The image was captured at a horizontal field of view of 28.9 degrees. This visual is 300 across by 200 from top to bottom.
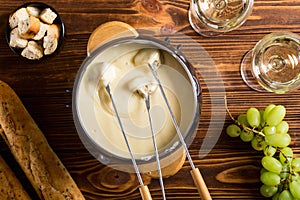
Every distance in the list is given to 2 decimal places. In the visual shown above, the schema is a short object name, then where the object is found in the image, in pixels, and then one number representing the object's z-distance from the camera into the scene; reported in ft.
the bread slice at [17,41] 3.48
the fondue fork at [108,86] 3.19
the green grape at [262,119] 3.51
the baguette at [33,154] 3.39
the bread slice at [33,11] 3.50
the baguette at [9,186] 3.38
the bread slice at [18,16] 3.46
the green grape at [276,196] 3.52
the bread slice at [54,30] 3.49
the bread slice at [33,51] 3.49
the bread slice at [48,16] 3.47
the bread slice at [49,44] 3.49
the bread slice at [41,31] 3.47
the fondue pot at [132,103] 3.22
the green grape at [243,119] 3.57
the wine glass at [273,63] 3.60
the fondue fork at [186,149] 3.17
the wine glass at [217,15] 3.55
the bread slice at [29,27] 3.42
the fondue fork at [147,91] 3.21
